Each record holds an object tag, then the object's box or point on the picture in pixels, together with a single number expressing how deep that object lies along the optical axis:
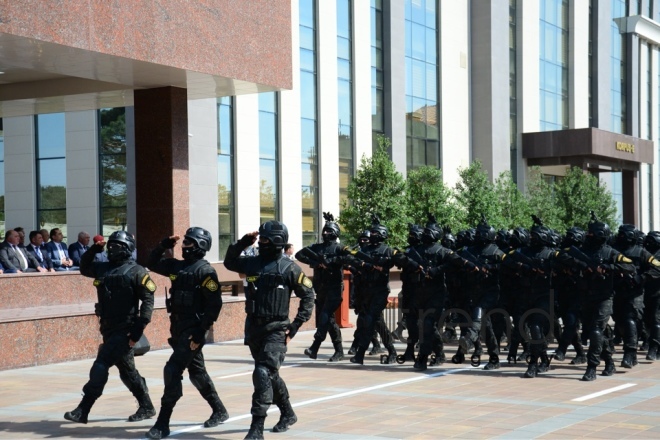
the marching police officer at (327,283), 15.03
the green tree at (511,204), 35.66
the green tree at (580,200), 40.50
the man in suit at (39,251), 18.03
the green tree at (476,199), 33.41
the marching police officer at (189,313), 9.20
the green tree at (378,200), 28.38
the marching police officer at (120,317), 9.83
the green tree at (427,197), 30.33
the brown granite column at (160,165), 18.69
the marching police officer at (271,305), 9.19
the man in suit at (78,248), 18.87
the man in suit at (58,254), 18.45
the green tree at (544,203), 38.50
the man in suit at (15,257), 16.77
